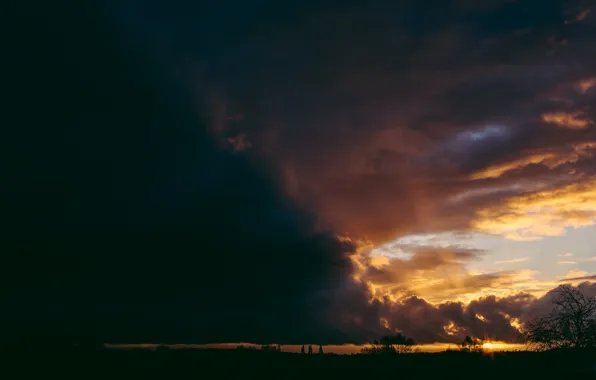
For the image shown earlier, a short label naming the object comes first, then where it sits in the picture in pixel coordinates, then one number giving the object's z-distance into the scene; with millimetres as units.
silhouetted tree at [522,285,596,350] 56531
